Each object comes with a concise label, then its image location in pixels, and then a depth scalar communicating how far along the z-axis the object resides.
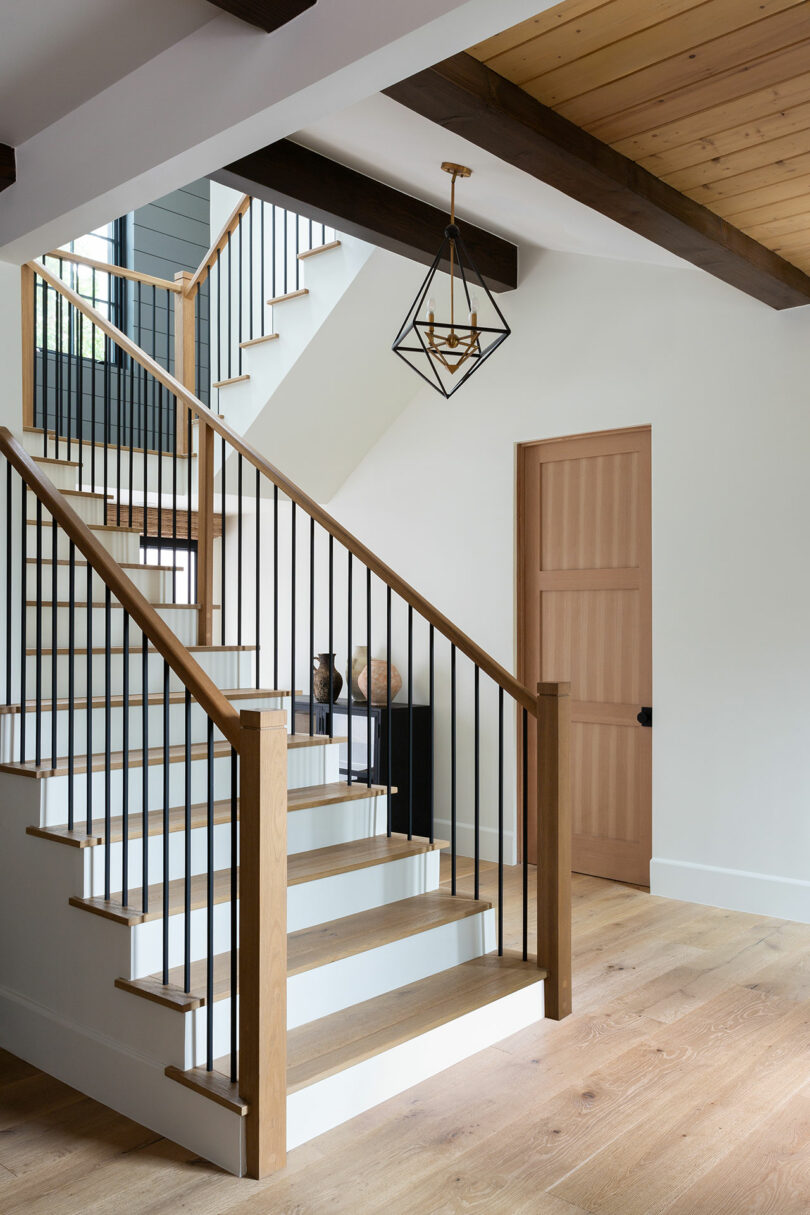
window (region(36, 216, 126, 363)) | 7.02
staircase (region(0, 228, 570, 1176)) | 2.35
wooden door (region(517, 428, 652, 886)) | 4.82
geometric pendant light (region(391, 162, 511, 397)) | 4.98
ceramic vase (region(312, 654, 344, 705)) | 5.42
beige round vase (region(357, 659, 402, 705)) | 5.41
